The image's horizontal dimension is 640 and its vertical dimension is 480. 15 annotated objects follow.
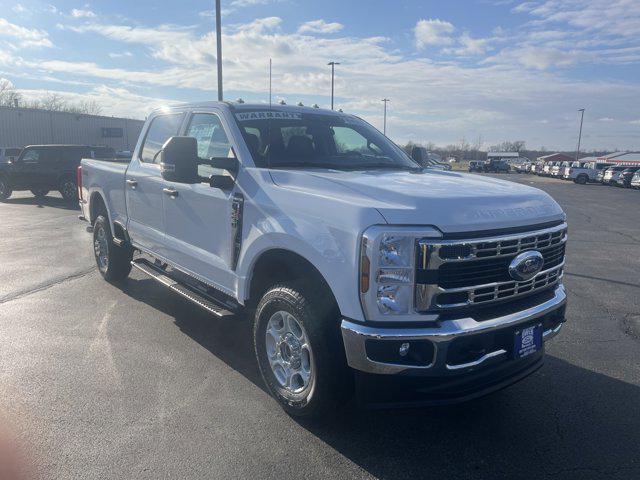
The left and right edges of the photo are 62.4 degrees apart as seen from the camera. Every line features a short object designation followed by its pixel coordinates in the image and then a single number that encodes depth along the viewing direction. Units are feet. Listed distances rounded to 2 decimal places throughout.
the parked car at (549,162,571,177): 155.56
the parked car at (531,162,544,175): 195.52
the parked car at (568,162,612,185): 137.08
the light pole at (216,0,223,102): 45.03
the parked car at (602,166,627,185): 122.24
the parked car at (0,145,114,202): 58.23
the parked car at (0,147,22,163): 77.34
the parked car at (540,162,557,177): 176.04
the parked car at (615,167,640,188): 116.98
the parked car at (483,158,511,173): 213.87
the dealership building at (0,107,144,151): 106.11
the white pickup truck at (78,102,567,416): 9.41
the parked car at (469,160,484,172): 215.80
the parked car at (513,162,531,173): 220.84
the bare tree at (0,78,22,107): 182.63
